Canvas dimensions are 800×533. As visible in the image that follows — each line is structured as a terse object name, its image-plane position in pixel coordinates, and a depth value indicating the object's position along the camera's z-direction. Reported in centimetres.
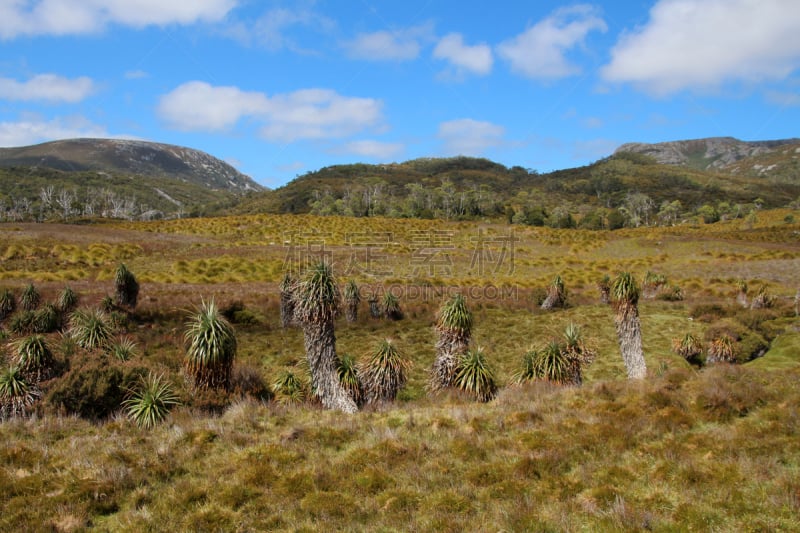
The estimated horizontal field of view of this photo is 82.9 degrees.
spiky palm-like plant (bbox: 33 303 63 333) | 2300
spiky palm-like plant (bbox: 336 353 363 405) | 1474
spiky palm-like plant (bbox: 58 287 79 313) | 2594
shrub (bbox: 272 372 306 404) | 1496
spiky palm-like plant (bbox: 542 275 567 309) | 3206
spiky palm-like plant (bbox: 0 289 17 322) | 2541
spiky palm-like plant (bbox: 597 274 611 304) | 3142
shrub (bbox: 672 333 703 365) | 2128
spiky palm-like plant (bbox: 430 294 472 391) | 1563
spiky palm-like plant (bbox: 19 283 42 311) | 2612
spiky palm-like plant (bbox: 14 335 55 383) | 1387
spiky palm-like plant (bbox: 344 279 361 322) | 2972
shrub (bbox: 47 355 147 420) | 1257
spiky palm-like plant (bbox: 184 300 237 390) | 1334
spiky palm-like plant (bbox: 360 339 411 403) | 1481
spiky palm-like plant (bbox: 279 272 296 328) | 2780
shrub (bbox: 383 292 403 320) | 3062
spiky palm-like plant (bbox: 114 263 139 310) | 2727
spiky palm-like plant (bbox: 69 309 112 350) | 1819
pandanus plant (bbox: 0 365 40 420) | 1229
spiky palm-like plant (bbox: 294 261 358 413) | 1406
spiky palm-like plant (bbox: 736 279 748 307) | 2960
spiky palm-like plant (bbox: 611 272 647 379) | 1631
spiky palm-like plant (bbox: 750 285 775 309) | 2805
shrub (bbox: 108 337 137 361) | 1602
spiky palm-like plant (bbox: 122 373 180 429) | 1167
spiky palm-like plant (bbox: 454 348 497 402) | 1418
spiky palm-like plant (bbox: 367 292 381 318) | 3066
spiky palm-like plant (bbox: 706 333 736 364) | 1992
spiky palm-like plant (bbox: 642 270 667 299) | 3550
